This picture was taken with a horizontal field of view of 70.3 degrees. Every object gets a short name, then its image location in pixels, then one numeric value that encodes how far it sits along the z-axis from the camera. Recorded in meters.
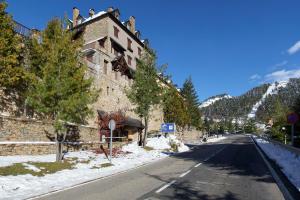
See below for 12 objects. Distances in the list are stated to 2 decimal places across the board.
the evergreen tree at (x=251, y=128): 121.04
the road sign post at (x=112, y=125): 13.09
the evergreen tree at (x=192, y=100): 53.26
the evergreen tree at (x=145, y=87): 23.06
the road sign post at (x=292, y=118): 13.40
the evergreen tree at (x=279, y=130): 32.36
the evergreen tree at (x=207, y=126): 77.61
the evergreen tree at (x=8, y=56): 12.47
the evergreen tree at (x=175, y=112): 38.82
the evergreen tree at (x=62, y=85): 11.51
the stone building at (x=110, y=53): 24.82
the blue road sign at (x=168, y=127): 27.03
